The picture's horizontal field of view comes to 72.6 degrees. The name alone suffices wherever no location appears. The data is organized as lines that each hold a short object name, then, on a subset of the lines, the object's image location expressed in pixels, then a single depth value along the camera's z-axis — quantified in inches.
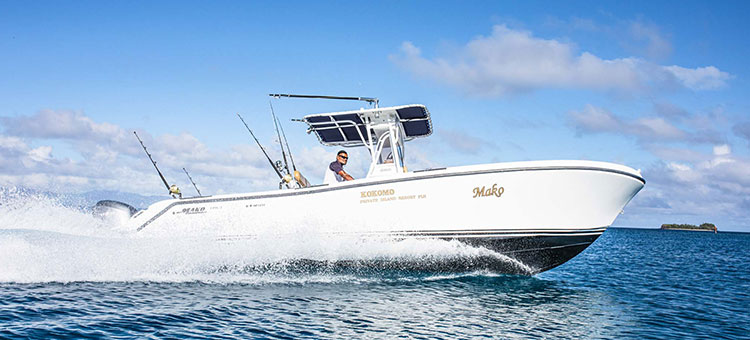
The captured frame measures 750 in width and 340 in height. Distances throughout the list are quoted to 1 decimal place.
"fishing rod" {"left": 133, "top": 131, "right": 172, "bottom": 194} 507.7
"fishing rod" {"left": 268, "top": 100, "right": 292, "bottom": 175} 454.6
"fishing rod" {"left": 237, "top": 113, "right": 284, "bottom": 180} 456.4
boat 360.5
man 436.1
